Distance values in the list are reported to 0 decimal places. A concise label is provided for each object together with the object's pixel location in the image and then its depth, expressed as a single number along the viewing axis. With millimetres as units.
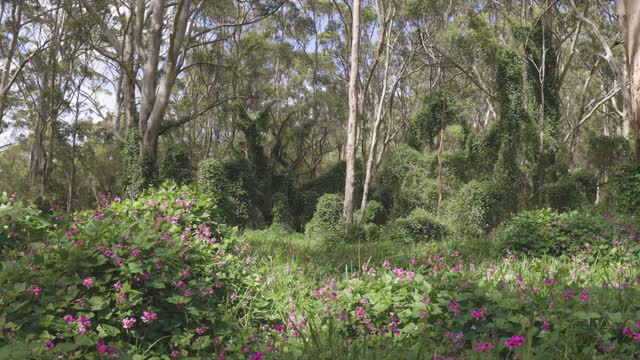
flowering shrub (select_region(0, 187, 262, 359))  2758
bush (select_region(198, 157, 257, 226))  16719
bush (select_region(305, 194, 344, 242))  15962
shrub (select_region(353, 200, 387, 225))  17234
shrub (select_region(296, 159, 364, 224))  20562
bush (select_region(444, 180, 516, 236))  14008
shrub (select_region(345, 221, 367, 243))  13460
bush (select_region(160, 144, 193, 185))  16344
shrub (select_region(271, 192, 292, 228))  18375
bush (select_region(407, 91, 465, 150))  17062
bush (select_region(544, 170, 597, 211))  14539
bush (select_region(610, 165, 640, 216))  10188
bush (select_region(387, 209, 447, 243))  13297
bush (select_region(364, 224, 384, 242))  14461
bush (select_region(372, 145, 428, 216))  16719
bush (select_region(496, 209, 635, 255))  6816
